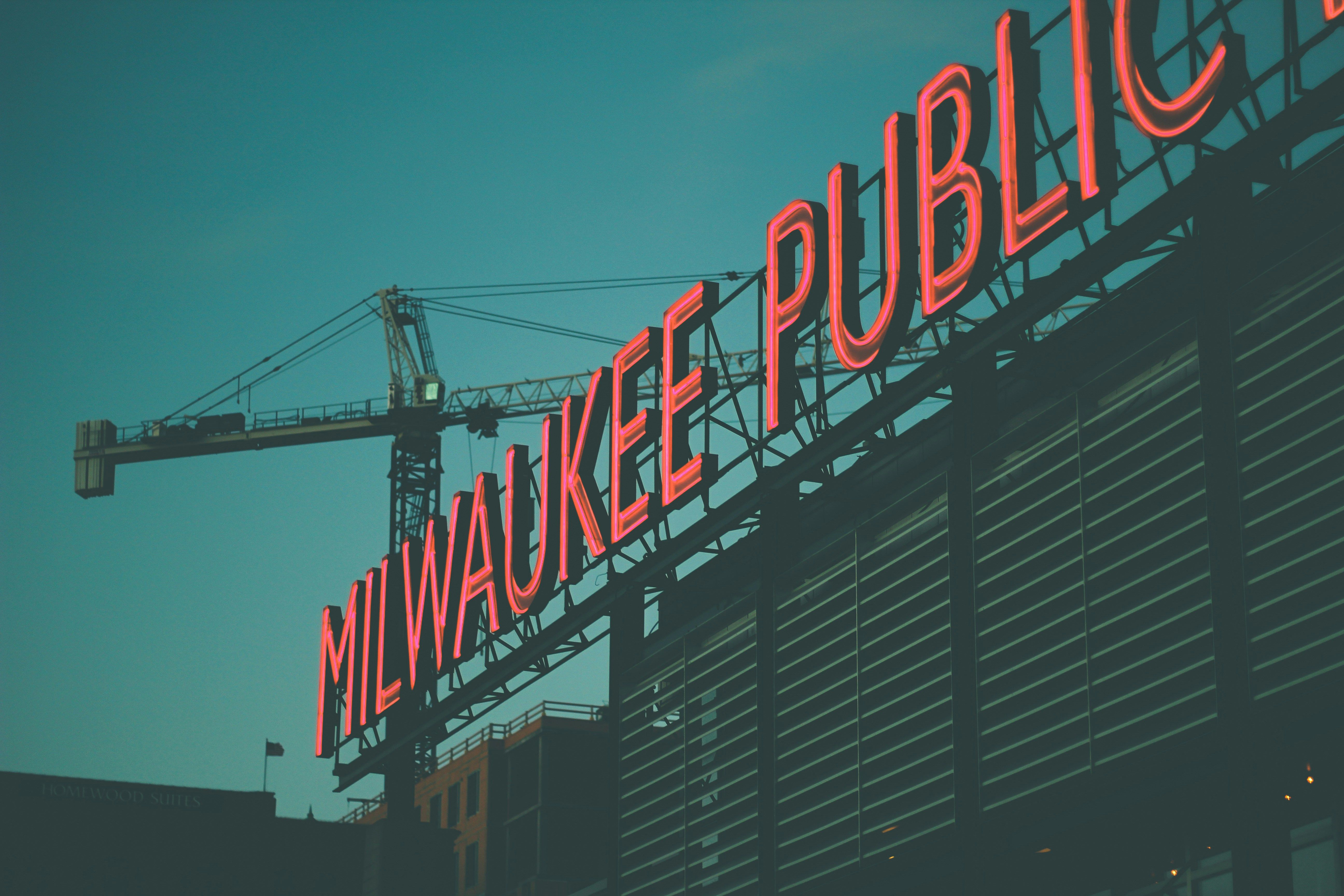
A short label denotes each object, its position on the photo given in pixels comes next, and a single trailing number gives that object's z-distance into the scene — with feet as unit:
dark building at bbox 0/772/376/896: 222.48
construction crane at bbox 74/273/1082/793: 444.96
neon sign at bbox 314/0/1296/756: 81.41
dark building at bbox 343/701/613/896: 375.04
